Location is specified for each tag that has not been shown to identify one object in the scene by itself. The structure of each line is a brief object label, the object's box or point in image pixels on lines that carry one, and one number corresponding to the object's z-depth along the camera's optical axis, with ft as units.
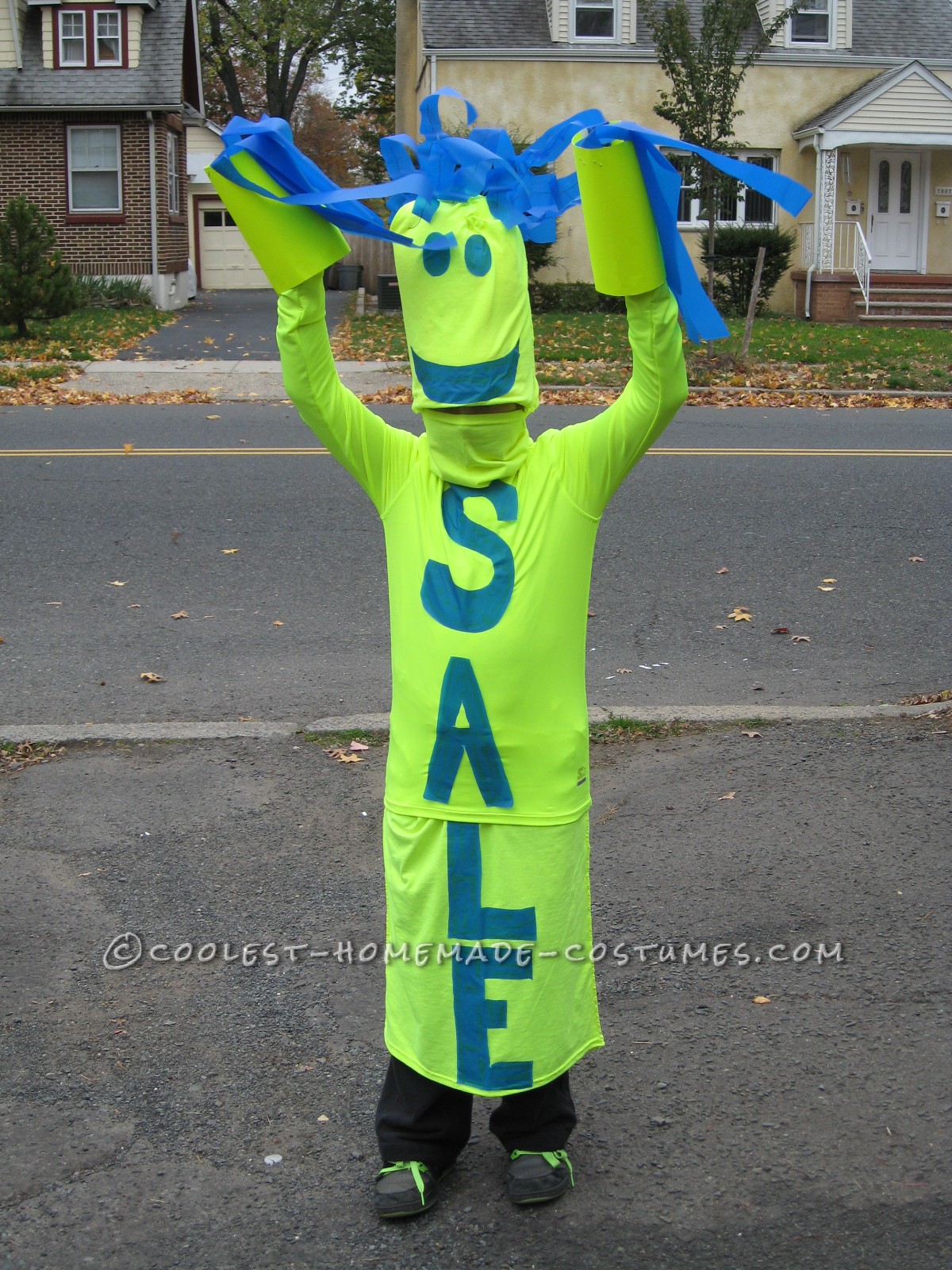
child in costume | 8.41
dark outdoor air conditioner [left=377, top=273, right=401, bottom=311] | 76.28
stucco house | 80.59
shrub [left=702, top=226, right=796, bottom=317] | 76.33
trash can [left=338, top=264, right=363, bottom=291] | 105.70
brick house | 82.53
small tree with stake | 55.47
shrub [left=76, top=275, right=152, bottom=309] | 80.59
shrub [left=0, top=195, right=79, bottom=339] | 58.44
